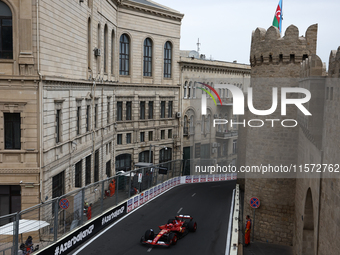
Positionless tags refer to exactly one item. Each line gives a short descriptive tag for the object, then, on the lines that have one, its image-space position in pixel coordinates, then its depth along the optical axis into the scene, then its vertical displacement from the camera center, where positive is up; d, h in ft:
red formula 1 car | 65.57 -21.19
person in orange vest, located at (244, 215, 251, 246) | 72.54 -22.40
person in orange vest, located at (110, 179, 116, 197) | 76.94 -16.18
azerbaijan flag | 85.50 +16.76
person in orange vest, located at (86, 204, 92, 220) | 67.34 -18.34
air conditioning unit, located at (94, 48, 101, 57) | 111.02 +11.61
